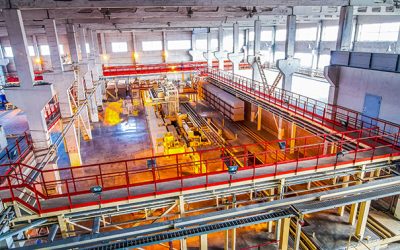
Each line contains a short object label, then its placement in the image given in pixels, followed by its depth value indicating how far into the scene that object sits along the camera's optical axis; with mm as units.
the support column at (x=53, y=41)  13309
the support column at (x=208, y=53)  32969
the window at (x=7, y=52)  39881
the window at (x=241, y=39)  47356
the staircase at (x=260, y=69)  20453
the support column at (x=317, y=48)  31141
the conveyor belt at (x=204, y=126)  16703
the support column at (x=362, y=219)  9891
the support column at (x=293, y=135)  16606
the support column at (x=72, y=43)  18422
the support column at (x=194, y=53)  42844
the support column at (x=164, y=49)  41772
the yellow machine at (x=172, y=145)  15842
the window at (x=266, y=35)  43312
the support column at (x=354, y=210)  10230
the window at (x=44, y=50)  40594
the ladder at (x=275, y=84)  19000
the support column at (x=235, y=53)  25625
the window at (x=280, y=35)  40156
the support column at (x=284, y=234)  8906
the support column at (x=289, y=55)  16312
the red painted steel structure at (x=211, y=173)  8258
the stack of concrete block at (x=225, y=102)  23312
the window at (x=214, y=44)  45844
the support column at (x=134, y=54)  41094
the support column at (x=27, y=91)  9781
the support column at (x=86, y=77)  19047
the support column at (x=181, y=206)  8688
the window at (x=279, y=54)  41694
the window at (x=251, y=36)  48031
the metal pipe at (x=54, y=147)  9555
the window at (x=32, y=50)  41262
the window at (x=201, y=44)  44525
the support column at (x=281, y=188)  9477
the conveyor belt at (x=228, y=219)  7270
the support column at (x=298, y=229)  8188
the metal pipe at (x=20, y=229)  6834
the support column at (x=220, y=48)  29172
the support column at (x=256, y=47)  21250
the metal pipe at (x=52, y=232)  7300
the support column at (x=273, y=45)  41619
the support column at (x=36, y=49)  38812
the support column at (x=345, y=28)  13867
